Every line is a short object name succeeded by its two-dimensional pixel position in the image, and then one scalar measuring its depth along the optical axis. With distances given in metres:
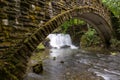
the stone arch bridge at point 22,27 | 4.14
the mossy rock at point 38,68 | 7.80
